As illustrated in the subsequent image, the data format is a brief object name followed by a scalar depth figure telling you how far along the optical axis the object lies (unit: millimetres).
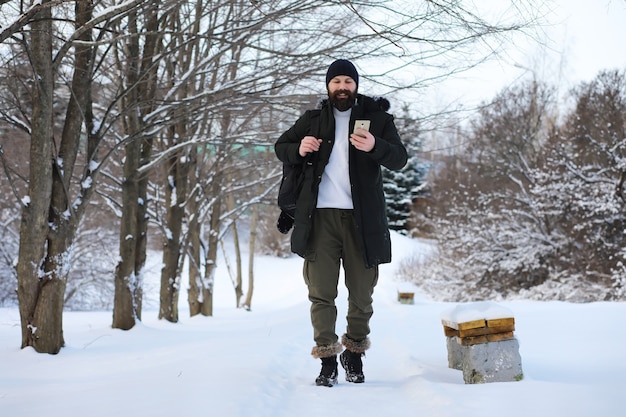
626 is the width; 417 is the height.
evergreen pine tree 34281
